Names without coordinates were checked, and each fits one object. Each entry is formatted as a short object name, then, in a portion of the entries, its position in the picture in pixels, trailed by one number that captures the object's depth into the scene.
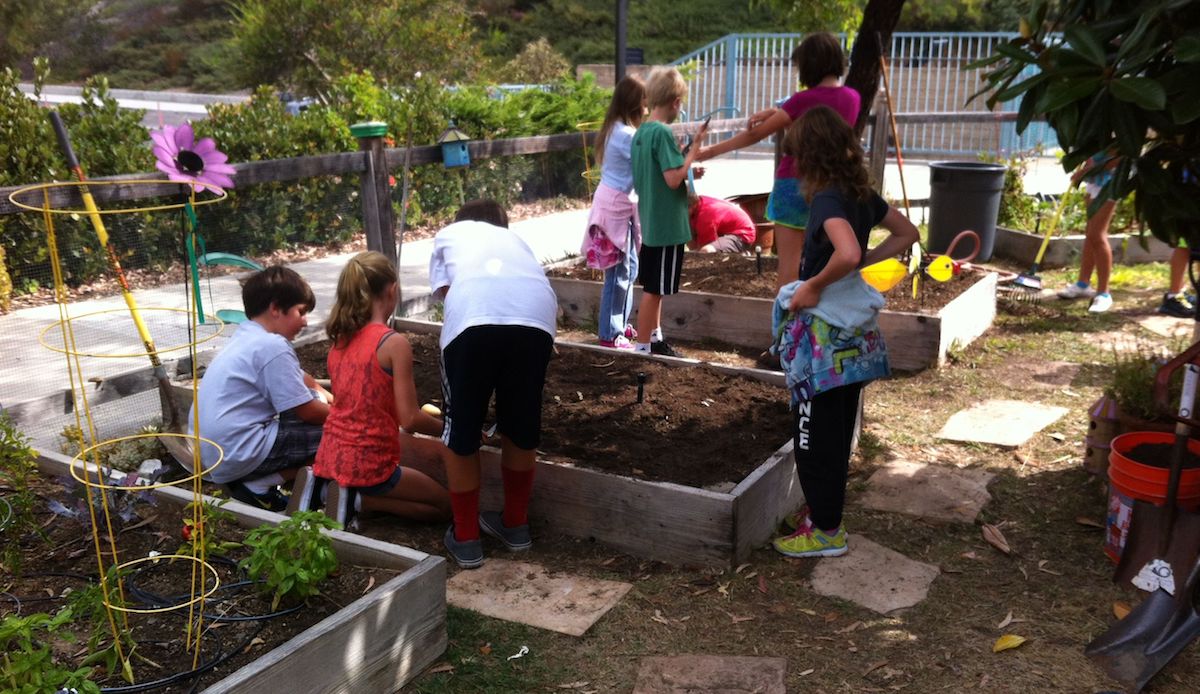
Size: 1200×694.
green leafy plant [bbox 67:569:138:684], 2.33
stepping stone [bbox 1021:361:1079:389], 5.30
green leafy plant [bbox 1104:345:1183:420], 3.79
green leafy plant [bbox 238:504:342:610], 2.63
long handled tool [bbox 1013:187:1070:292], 6.79
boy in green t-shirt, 5.02
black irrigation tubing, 2.31
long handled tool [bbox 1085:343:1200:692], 2.77
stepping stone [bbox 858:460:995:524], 3.84
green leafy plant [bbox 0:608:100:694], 2.10
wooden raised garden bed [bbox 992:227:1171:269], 7.99
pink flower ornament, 4.06
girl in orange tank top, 3.50
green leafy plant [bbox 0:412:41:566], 3.06
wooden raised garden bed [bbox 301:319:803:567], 3.36
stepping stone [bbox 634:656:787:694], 2.75
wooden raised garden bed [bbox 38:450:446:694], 2.36
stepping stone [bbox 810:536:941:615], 3.22
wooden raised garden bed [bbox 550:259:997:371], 5.52
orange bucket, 3.19
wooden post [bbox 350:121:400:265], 5.53
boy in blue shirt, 3.82
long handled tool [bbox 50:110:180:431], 3.52
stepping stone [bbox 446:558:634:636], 3.12
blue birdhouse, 6.03
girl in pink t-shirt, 5.02
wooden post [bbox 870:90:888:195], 9.20
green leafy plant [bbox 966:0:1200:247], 2.77
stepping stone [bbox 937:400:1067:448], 4.55
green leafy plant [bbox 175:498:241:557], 2.73
